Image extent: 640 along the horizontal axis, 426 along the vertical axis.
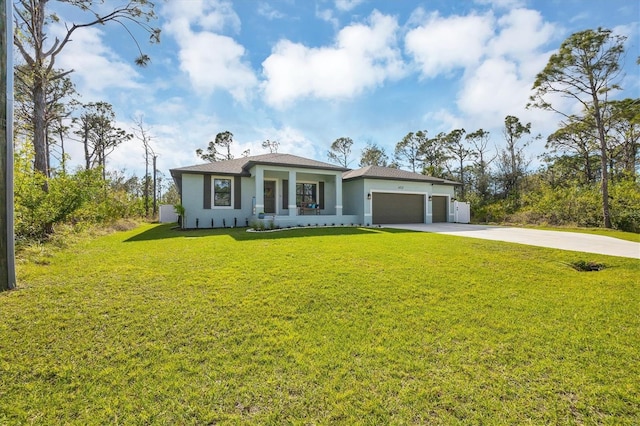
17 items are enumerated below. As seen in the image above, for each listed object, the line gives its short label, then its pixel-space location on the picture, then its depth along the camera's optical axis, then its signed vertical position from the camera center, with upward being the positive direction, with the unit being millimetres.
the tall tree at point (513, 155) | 27859 +5895
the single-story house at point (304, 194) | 14039 +1188
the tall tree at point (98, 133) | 27391 +8811
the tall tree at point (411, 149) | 35719 +8641
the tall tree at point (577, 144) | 17797 +5520
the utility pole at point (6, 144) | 3900 +1085
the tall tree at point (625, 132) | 16812 +5766
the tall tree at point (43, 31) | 8930 +6482
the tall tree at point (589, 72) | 14562 +7895
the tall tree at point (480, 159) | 29192 +5965
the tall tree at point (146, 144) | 25719 +7169
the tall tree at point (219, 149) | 36500 +8950
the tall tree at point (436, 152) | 33656 +7683
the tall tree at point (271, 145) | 35625 +9129
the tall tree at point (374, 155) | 38844 +8268
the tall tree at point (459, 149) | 32125 +7567
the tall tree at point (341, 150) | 38938 +9163
